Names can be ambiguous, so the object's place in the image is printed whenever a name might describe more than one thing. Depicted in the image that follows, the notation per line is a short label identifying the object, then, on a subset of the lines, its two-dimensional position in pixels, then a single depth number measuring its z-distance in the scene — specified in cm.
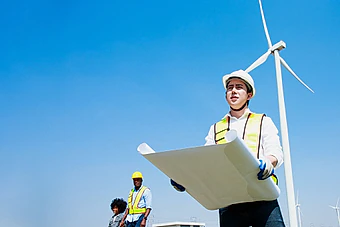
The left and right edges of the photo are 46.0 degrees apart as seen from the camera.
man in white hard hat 269
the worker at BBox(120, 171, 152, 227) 792
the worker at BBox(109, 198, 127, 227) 903
